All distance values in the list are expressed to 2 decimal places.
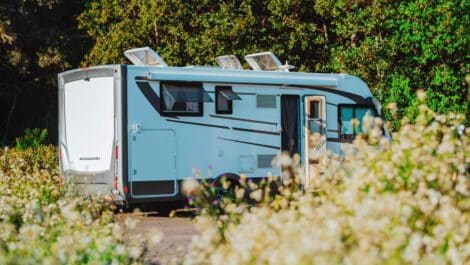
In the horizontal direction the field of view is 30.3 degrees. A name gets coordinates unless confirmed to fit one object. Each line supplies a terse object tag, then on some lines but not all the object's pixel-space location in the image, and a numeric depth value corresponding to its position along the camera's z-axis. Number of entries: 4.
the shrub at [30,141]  23.53
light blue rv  14.41
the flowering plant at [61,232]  6.33
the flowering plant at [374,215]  5.12
